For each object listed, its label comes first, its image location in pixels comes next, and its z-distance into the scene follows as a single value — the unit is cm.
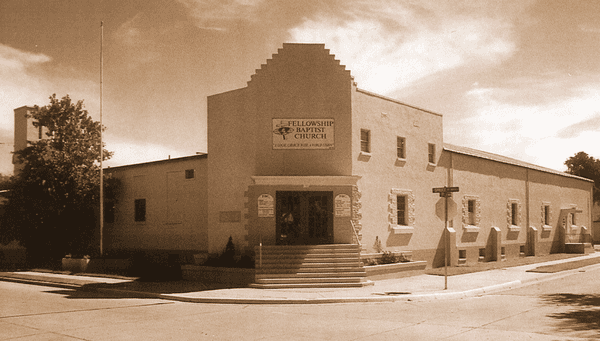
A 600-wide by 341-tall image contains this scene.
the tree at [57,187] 2725
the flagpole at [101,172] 2659
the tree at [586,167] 7256
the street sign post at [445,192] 1691
